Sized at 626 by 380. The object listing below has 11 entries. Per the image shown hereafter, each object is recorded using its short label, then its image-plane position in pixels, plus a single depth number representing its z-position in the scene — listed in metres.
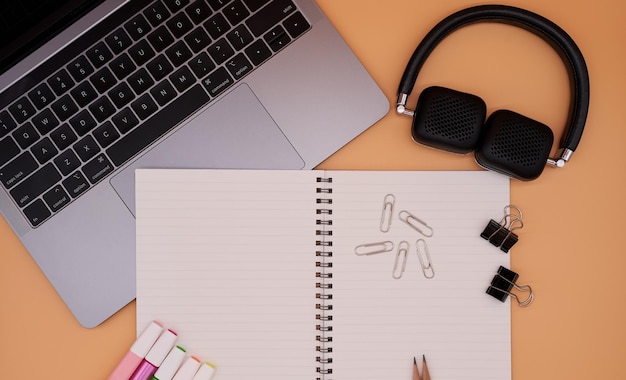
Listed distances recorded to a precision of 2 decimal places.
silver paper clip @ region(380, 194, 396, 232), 0.77
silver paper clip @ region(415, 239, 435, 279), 0.77
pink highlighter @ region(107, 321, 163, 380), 0.74
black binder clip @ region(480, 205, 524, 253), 0.76
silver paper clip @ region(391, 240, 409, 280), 0.77
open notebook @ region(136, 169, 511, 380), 0.76
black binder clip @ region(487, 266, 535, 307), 0.76
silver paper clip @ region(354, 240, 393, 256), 0.77
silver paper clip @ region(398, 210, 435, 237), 0.77
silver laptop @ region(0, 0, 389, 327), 0.73
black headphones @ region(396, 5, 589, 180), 0.74
